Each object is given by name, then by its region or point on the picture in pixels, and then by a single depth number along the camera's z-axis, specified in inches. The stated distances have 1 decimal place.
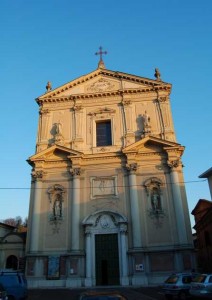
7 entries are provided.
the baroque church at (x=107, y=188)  780.6
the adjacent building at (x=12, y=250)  855.1
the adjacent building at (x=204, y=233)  1125.2
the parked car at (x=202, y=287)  480.1
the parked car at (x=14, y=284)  494.9
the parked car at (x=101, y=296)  235.3
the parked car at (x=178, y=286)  544.4
